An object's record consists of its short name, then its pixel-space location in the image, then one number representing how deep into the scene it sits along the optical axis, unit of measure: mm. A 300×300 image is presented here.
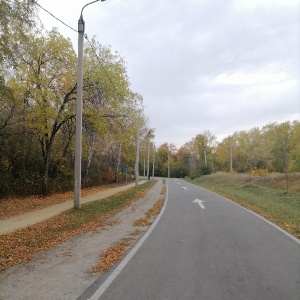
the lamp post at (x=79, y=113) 14562
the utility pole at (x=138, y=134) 34294
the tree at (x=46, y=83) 19719
